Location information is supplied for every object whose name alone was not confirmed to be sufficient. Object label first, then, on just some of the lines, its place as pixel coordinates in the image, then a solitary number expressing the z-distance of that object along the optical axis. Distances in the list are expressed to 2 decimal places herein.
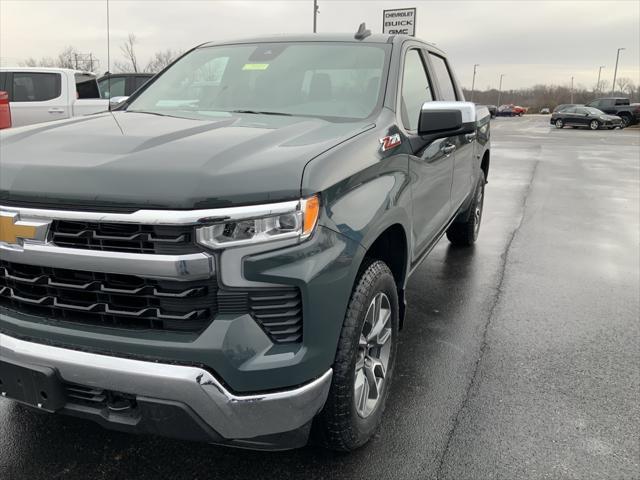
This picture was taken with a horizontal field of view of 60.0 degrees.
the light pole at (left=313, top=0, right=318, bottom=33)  18.88
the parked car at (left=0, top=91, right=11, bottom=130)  7.99
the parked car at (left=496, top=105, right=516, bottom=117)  66.57
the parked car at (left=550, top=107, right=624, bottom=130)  33.97
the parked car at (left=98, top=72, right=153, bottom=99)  11.43
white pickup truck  9.30
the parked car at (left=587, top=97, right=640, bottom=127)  36.59
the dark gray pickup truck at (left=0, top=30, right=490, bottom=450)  1.81
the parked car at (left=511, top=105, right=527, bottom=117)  68.88
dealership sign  11.95
